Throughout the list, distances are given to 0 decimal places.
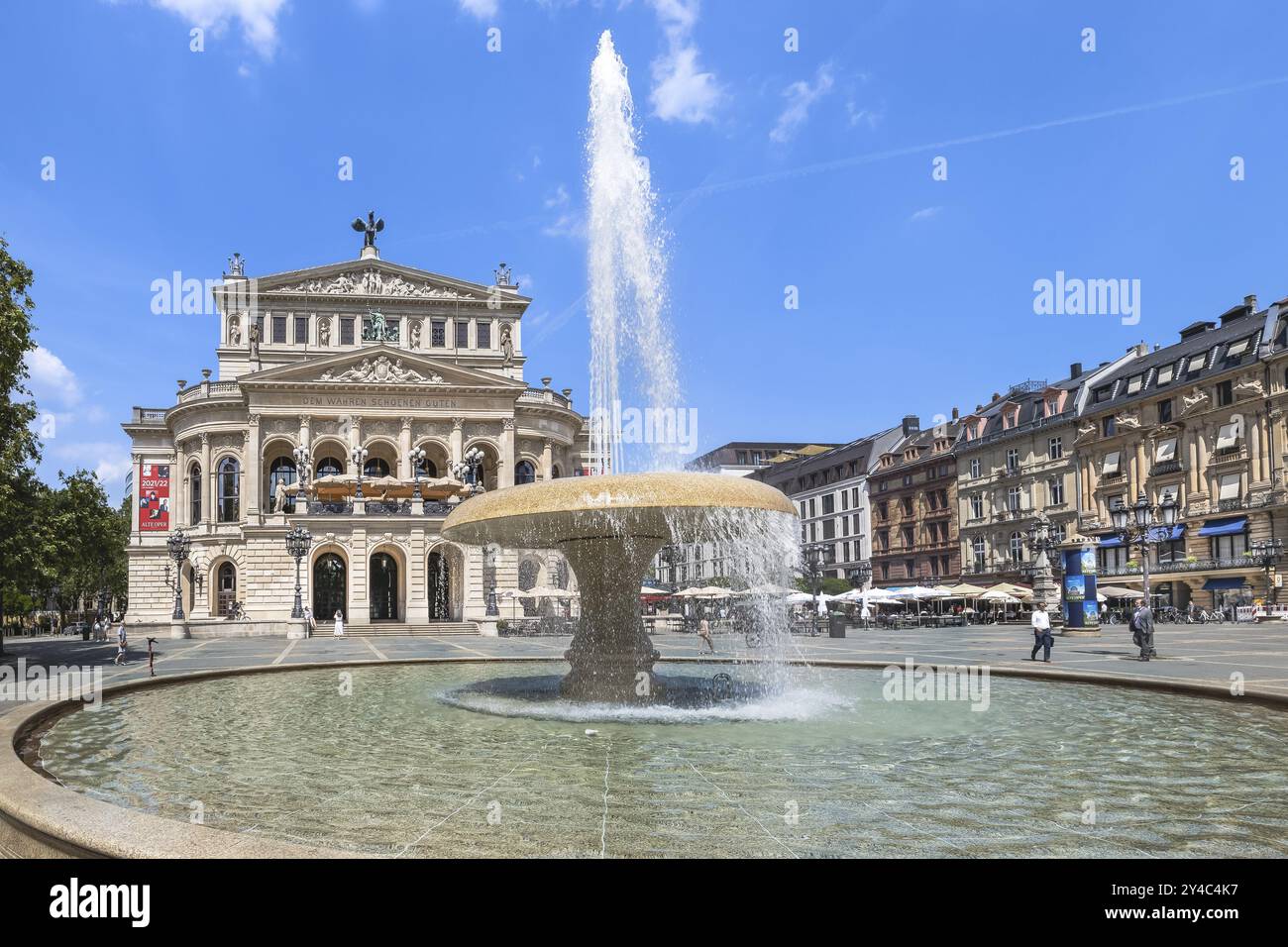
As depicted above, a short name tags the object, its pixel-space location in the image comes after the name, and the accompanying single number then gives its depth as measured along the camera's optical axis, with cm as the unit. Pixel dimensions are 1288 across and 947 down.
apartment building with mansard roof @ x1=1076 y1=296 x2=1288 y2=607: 4847
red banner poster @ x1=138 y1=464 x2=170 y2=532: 6200
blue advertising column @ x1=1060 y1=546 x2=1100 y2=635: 3225
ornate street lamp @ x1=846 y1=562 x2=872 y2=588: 7950
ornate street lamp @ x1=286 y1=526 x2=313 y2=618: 3994
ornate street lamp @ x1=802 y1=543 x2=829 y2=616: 4375
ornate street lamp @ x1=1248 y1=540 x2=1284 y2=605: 4675
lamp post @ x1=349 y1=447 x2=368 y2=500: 5285
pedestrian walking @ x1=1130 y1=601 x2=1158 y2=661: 2000
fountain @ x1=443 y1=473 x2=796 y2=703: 1082
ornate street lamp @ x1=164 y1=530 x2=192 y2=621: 4241
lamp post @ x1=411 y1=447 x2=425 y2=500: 5291
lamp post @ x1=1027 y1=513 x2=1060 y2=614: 3453
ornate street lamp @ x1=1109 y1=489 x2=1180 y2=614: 2584
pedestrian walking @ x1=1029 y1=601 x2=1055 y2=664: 1954
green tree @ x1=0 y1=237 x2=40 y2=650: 2286
